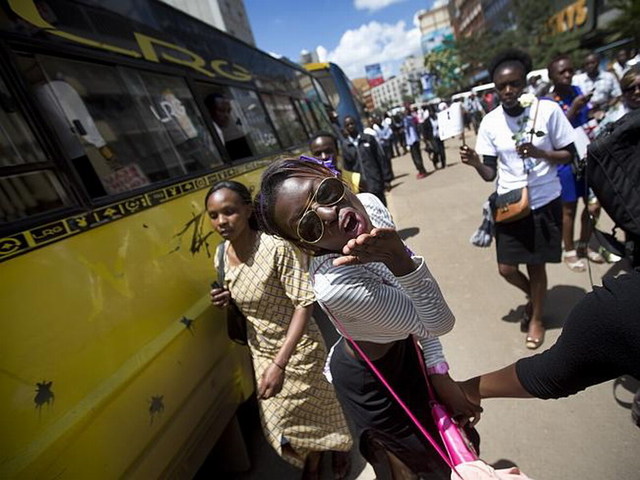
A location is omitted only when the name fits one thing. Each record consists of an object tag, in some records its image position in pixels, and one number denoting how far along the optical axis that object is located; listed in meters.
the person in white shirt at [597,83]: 4.68
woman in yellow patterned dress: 1.87
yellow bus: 1.37
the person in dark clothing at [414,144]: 10.20
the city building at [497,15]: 38.44
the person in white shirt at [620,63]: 5.90
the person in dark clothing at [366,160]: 5.12
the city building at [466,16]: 56.18
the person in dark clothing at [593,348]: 0.80
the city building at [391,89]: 119.95
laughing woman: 1.08
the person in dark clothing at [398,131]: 16.05
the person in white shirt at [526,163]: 2.48
